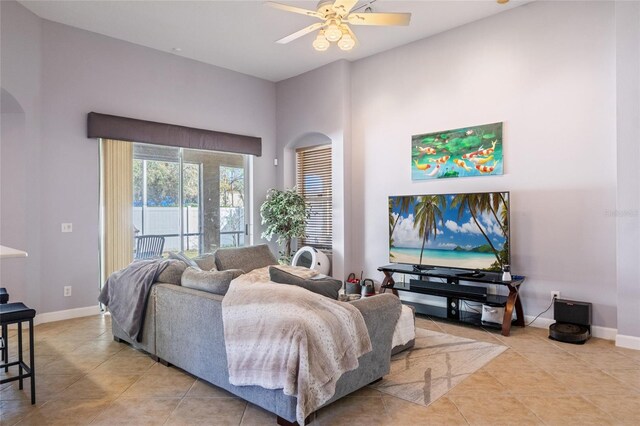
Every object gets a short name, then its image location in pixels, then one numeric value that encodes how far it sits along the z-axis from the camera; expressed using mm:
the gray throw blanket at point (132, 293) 3355
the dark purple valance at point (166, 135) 4863
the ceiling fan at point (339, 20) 3225
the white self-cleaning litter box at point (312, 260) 5840
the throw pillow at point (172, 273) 3305
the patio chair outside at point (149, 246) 5344
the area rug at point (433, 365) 2789
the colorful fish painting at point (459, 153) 4527
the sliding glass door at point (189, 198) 5410
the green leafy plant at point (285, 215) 6164
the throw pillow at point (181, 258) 3814
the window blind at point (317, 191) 6340
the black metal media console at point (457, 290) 4008
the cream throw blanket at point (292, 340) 2117
